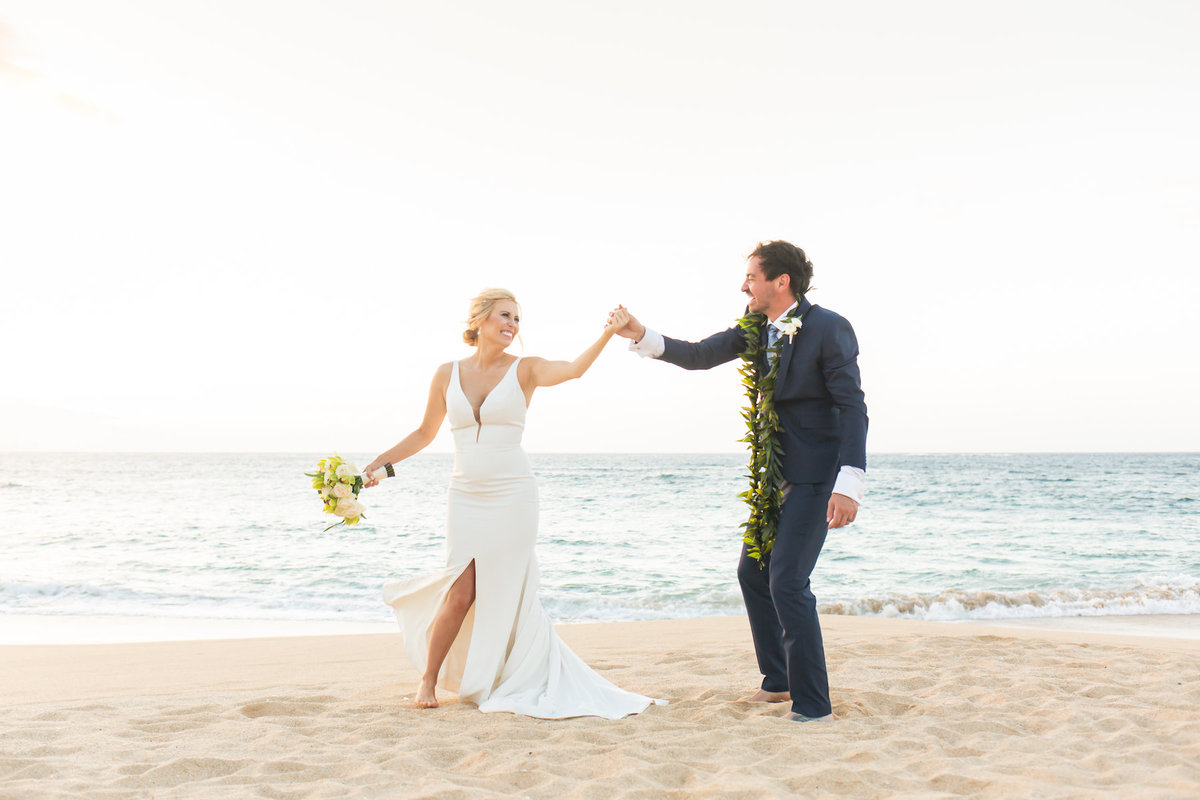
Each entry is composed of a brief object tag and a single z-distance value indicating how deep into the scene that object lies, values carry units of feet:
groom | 13.29
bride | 14.78
